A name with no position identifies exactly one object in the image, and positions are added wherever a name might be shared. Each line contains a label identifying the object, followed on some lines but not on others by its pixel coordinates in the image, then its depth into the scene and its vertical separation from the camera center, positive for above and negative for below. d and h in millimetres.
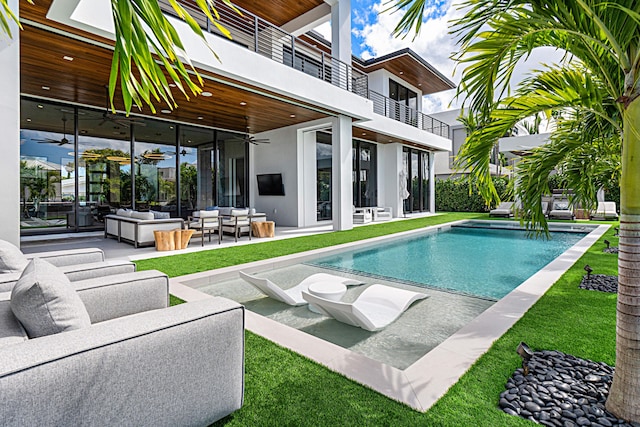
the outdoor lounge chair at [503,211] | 16078 -430
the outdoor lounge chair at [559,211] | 14768 -434
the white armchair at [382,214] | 16141 -530
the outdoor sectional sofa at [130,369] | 1299 -695
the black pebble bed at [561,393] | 1964 -1177
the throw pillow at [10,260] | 3003 -467
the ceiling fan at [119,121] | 7921 +2231
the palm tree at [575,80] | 1819 +824
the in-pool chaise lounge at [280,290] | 4367 -1143
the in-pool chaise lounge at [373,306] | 3467 -1185
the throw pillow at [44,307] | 1705 -497
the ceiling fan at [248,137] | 11656 +2648
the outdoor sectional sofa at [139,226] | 8227 -495
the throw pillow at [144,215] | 8477 -240
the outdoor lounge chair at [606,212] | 14508 -470
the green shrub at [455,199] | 20672 +175
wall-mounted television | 13195 +732
